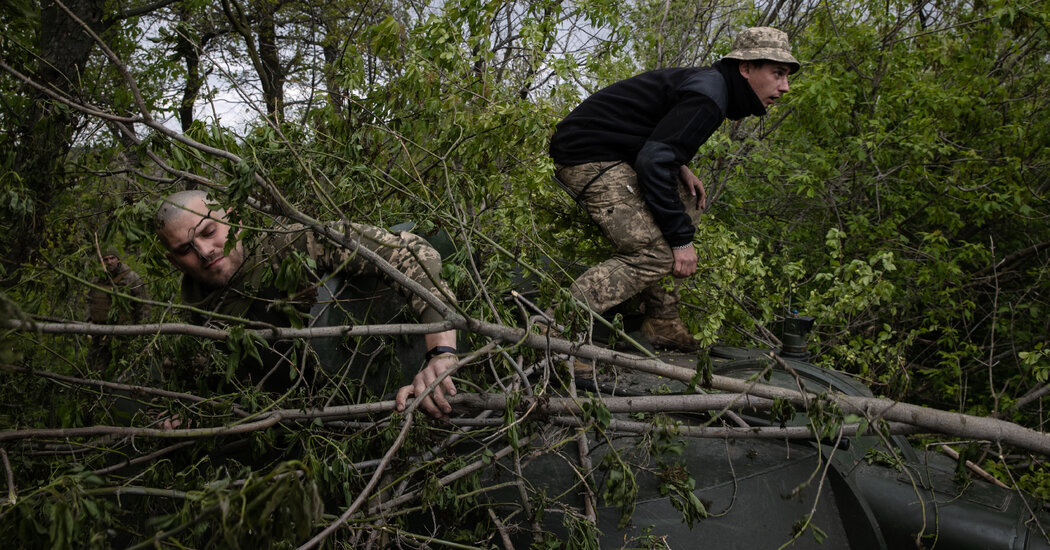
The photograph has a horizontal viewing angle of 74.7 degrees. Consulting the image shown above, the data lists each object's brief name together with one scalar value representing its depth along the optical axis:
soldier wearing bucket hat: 3.29
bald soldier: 2.49
